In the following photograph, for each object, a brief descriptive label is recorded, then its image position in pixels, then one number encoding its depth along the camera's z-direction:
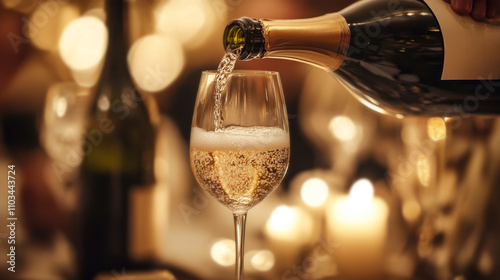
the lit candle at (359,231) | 1.08
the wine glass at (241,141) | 0.73
